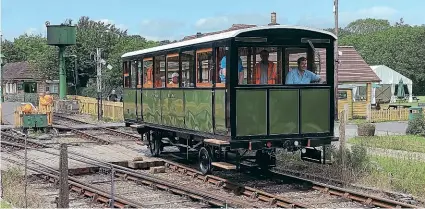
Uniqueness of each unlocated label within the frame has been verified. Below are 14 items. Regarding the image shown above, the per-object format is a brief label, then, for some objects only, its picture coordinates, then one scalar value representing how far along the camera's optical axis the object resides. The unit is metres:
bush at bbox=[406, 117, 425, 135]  25.37
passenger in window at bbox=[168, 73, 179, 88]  14.75
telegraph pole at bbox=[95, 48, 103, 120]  33.75
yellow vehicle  25.09
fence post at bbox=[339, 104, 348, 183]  13.90
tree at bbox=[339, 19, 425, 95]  76.00
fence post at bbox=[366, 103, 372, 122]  34.34
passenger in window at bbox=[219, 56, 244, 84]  12.24
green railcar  12.17
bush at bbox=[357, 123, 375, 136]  24.47
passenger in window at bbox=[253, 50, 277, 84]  12.52
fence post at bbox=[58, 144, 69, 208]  9.05
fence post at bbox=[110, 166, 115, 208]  10.36
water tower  47.41
